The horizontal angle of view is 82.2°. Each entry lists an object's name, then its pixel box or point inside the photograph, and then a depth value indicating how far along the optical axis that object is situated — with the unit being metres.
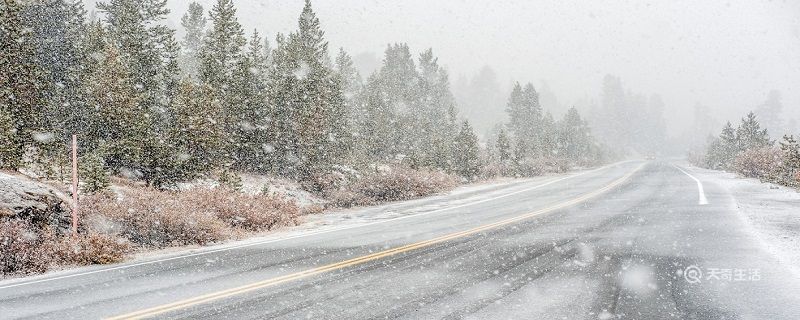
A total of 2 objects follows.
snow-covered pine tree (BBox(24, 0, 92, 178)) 21.63
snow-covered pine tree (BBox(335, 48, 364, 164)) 36.39
